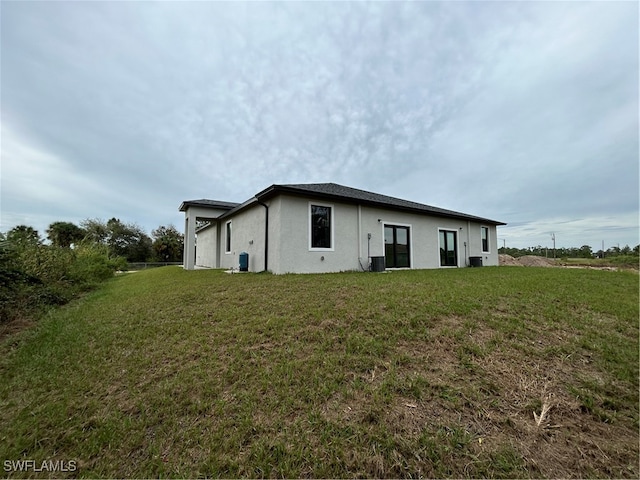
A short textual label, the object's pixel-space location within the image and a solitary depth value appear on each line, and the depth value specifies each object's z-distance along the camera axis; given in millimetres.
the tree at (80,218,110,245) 33938
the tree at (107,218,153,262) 33969
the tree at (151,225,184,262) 33469
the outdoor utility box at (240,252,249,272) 10648
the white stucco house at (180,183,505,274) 9117
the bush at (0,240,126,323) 6125
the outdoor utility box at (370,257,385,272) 10148
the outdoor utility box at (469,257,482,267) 14212
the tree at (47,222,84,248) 32112
